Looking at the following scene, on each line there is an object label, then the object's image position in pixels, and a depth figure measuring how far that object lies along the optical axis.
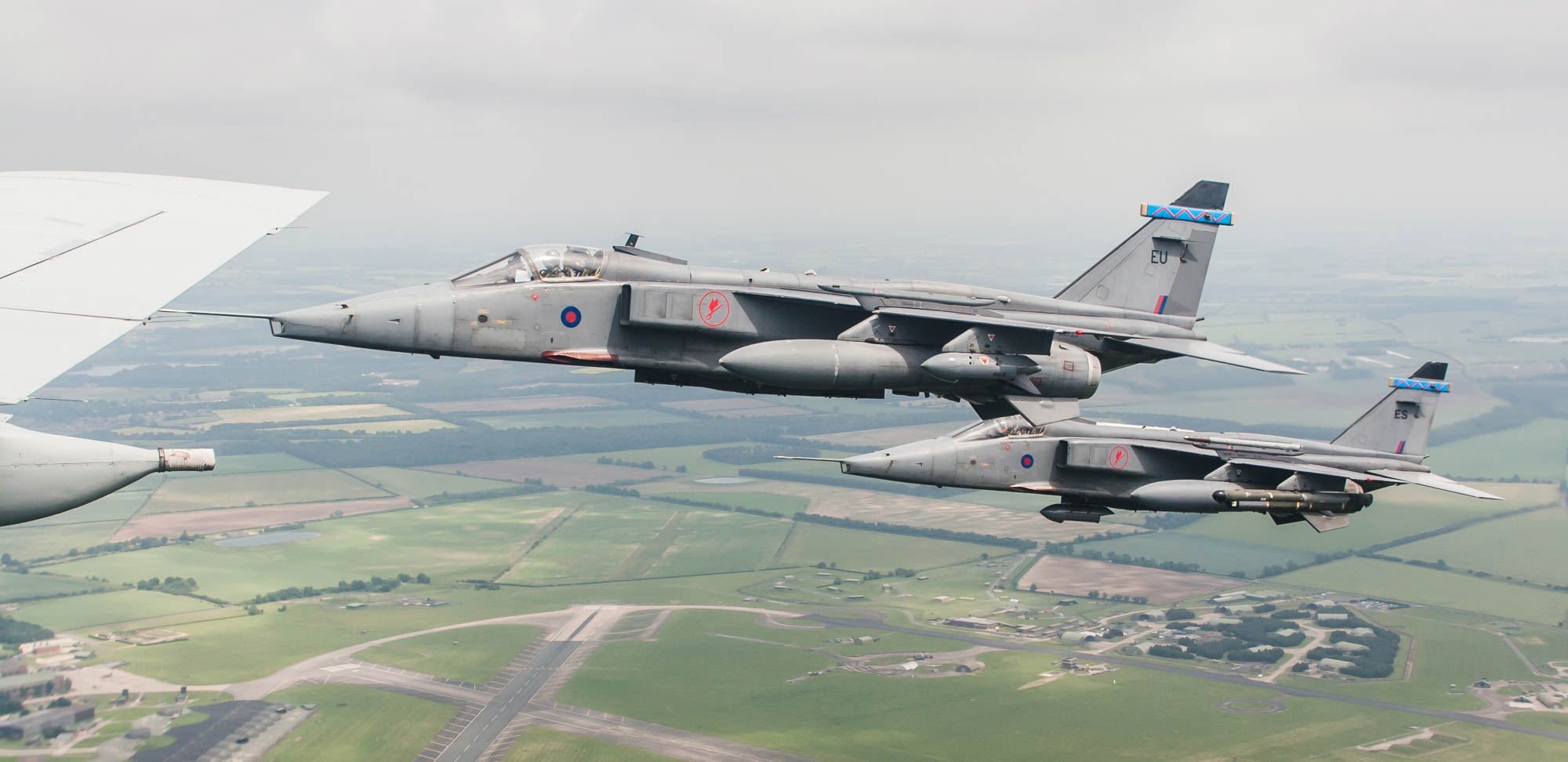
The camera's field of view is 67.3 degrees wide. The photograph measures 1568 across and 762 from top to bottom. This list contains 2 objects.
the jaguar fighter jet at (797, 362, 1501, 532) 29.11
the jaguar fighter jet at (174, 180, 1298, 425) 23.28
